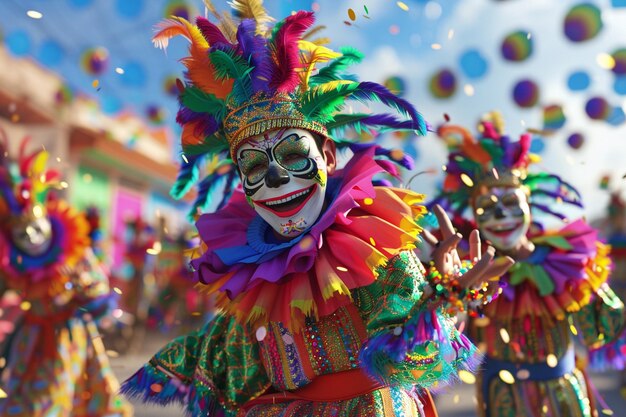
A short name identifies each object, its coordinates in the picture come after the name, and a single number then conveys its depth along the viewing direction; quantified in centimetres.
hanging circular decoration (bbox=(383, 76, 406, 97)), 365
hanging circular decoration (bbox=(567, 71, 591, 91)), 388
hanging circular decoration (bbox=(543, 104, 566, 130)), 401
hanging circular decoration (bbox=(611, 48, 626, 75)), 350
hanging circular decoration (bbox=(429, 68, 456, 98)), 401
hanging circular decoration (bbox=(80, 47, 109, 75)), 456
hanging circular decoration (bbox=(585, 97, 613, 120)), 379
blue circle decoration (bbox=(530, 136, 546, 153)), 390
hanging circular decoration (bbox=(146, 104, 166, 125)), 505
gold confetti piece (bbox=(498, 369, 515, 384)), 328
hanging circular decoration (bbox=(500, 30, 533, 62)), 388
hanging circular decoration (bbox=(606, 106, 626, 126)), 350
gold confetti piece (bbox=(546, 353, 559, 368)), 323
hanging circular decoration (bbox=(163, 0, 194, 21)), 300
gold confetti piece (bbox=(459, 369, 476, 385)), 195
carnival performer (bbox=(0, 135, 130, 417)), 434
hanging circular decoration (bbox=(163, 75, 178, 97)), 371
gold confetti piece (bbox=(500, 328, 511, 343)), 327
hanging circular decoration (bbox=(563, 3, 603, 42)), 360
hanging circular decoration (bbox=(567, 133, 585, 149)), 397
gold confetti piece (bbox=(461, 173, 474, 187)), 354
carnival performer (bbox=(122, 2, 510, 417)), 192
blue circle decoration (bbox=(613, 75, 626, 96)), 355
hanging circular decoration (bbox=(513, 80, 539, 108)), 410
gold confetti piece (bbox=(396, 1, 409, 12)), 250
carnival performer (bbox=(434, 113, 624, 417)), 322
